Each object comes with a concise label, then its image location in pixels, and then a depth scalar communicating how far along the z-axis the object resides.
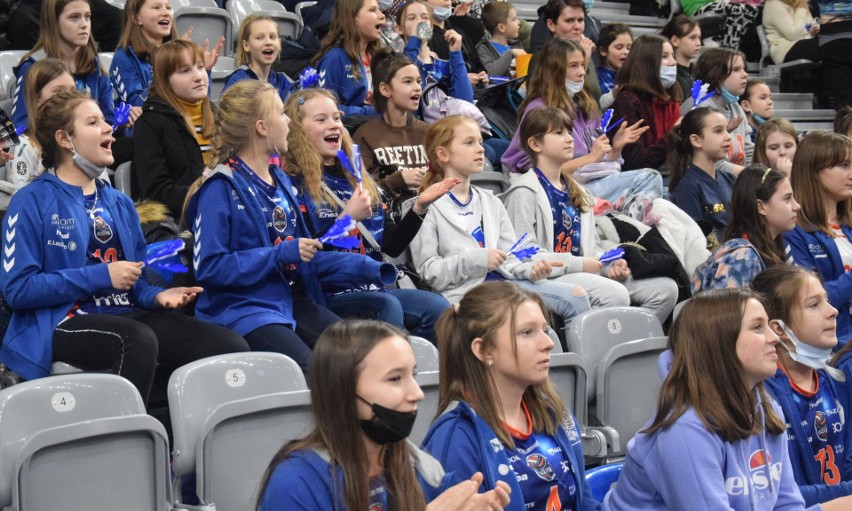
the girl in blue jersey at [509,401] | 2.78
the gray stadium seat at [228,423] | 3.25
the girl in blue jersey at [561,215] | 5.20
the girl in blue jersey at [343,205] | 4.44
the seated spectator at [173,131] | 4.80
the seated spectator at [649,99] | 6.57
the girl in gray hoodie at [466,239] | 4.77
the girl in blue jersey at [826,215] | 5.01
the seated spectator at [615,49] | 7.40
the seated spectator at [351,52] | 6.12
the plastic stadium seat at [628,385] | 4.22
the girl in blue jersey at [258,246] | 3.96
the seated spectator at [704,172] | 5.95
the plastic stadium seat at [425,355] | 3.95
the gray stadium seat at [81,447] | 2.97
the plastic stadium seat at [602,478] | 3.15
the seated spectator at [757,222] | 4.69
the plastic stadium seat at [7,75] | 5.45
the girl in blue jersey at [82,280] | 3.67
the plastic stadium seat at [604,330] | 4.38
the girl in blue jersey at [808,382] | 3.45
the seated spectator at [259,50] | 5.83
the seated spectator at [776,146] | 6.16
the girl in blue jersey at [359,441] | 2.24
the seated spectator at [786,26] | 8.81
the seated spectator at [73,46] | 5.38
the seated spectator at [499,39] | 7.52
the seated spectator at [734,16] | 9.02
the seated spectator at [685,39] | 7.55
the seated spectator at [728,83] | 6.88
